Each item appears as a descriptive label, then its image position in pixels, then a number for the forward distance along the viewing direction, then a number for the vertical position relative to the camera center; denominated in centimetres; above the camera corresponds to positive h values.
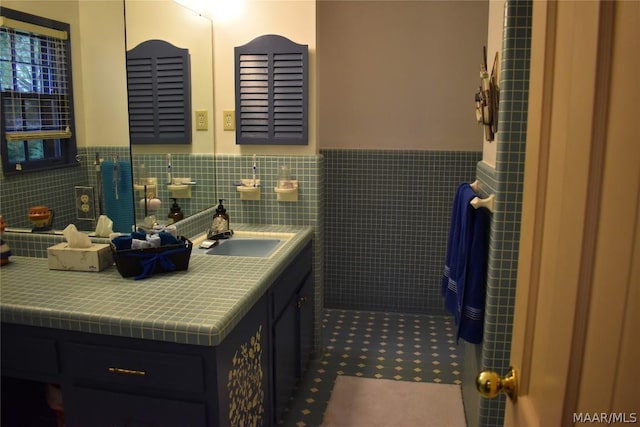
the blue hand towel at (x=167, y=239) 205 -39
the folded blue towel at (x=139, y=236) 203 -37
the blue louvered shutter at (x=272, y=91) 280 +29
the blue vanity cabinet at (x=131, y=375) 159 -75
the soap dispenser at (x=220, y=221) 271 -41
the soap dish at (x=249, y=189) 293 -26
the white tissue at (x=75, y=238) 202 -38
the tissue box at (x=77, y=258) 203 -46
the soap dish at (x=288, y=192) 289 -27
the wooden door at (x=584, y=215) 59 -9
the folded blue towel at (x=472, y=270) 206 -50
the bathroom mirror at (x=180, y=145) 230 +1
